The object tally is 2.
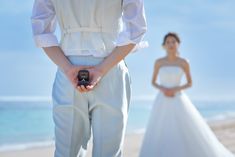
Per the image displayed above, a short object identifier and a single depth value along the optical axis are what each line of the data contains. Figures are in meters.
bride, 5.14
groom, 1.84
